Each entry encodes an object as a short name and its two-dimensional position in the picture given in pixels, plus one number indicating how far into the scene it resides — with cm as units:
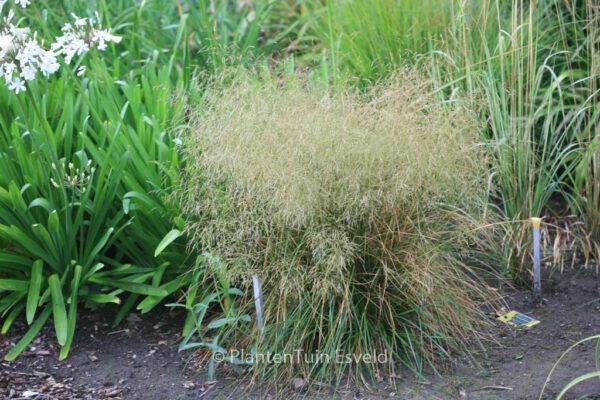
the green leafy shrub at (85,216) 327
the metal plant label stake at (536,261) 330
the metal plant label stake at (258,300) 286
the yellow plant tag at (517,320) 332
